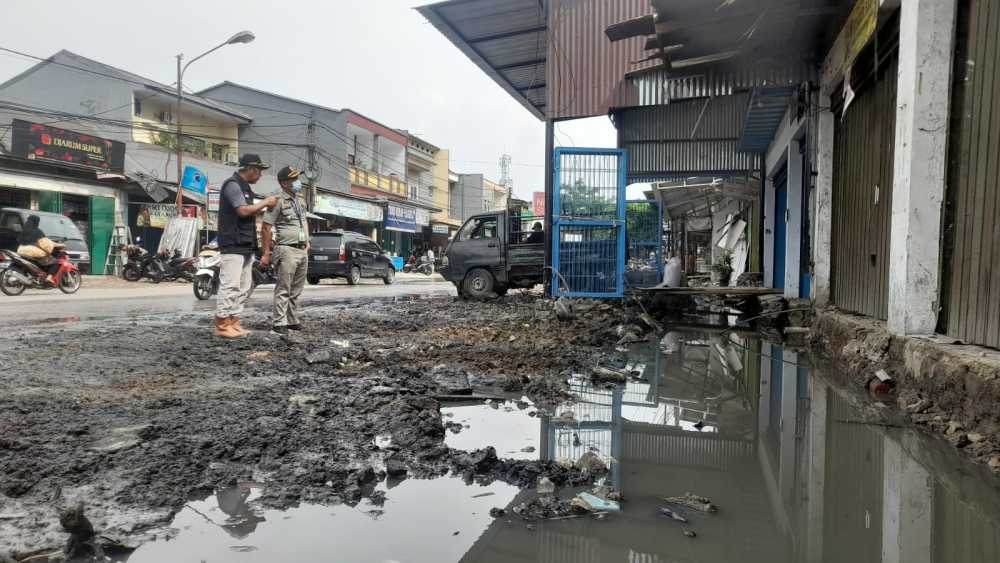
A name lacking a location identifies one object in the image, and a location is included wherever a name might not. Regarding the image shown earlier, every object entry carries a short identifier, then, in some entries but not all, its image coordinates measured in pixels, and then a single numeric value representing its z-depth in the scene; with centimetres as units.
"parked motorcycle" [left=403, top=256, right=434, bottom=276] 2964
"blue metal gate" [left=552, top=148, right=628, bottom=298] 878
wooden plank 849
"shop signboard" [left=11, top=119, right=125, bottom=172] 1662
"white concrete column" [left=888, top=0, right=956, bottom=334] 359
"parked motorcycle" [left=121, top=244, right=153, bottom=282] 1594
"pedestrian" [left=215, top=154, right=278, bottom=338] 541
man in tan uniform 600
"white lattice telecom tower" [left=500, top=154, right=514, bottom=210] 6871
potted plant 1697
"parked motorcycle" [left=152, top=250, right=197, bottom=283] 1527
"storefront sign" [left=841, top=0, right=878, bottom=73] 459
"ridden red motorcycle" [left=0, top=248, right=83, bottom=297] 1069
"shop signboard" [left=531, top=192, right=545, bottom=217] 3062
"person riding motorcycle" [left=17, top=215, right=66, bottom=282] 1100
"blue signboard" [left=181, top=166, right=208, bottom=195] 2003
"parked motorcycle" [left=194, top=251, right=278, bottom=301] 1065
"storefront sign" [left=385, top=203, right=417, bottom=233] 3228
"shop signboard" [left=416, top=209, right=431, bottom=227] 3601
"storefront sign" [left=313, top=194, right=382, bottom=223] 2656
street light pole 1750
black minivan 1706
